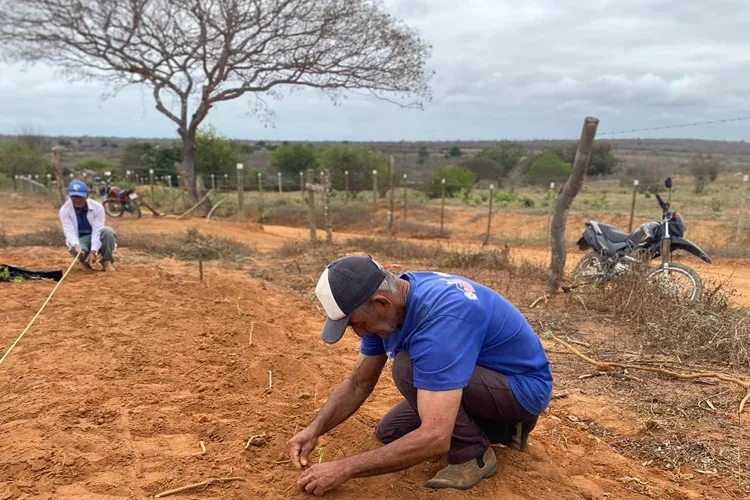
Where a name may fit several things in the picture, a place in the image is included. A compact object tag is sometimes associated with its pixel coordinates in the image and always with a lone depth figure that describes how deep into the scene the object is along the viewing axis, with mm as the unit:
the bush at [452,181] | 24062
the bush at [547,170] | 27844
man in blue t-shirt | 1861
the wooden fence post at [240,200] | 14234
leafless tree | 14016
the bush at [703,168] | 23366
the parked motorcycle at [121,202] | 14609
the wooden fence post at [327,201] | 9051
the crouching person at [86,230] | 5977
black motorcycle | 4805
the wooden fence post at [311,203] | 9273
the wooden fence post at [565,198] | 4977
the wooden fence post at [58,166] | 11969
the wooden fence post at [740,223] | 10133
